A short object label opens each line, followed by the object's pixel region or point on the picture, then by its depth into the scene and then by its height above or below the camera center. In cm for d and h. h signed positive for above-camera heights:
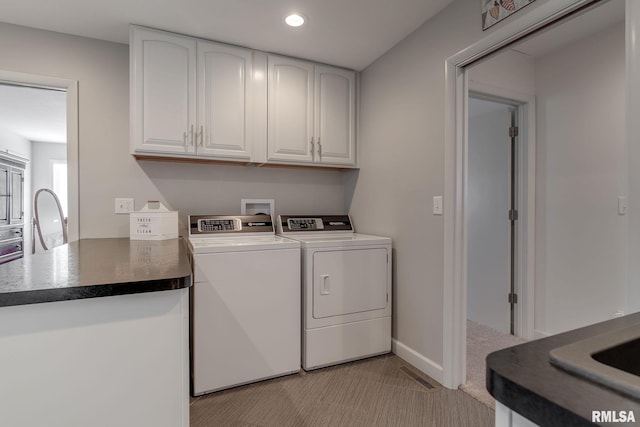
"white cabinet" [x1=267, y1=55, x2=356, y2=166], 252 +79
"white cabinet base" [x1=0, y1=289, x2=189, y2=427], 82 -41
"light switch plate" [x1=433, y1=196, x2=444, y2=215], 201 +3
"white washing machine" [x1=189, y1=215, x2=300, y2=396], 190 -62
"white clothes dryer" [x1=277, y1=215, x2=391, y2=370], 218 -62
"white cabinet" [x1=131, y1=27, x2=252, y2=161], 212 +79
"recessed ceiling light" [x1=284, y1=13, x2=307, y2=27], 201 +121
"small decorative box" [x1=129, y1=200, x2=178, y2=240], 220 -9
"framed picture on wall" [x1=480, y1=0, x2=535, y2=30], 153 +99
